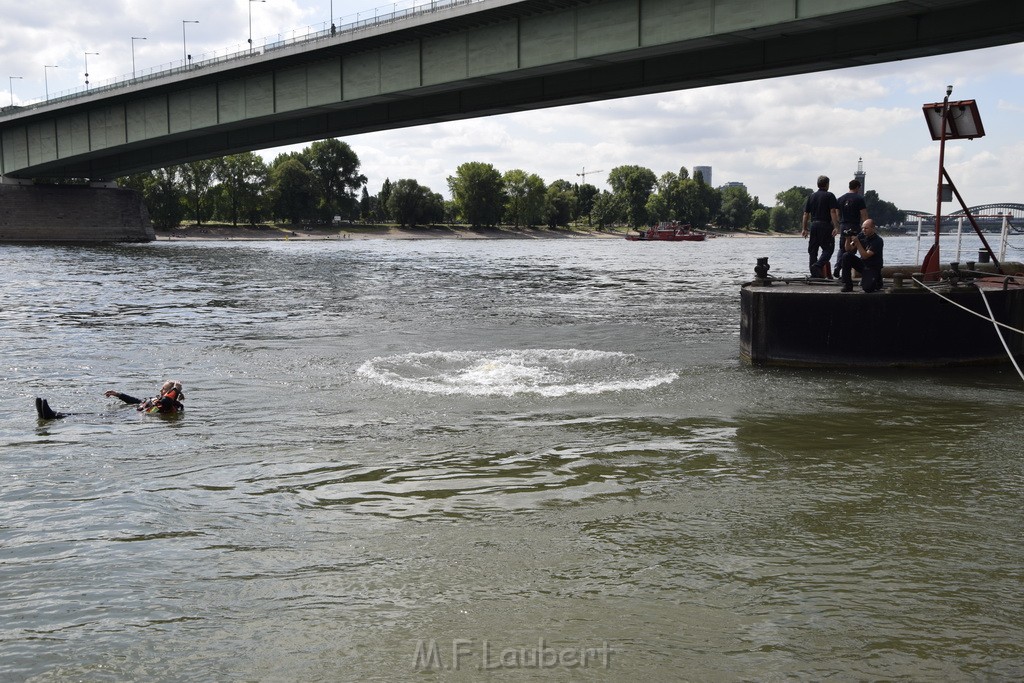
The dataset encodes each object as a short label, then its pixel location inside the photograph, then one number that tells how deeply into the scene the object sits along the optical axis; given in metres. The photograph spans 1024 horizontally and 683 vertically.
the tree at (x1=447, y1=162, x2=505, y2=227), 155.38
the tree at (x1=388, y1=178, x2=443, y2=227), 148.00
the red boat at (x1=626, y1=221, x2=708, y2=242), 151.75
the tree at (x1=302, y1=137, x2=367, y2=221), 154.75
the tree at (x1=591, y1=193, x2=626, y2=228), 197.88
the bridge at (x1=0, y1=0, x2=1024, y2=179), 31.31
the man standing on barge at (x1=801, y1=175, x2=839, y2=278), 20.16
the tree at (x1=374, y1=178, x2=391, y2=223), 156.12
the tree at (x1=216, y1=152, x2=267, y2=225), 133.50
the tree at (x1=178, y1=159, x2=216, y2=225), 130.62
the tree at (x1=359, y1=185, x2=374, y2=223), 159.75
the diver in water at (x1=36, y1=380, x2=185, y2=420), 13.64
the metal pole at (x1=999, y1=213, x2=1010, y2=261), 24.73
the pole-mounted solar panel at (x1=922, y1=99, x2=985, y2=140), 19.00
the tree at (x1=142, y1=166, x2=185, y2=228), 123.88
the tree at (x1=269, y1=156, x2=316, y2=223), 138.75
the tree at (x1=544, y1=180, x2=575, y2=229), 176.00
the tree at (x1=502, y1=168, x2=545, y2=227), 165.00
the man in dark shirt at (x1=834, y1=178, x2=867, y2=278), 18.95
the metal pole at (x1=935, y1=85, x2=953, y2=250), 18.91
